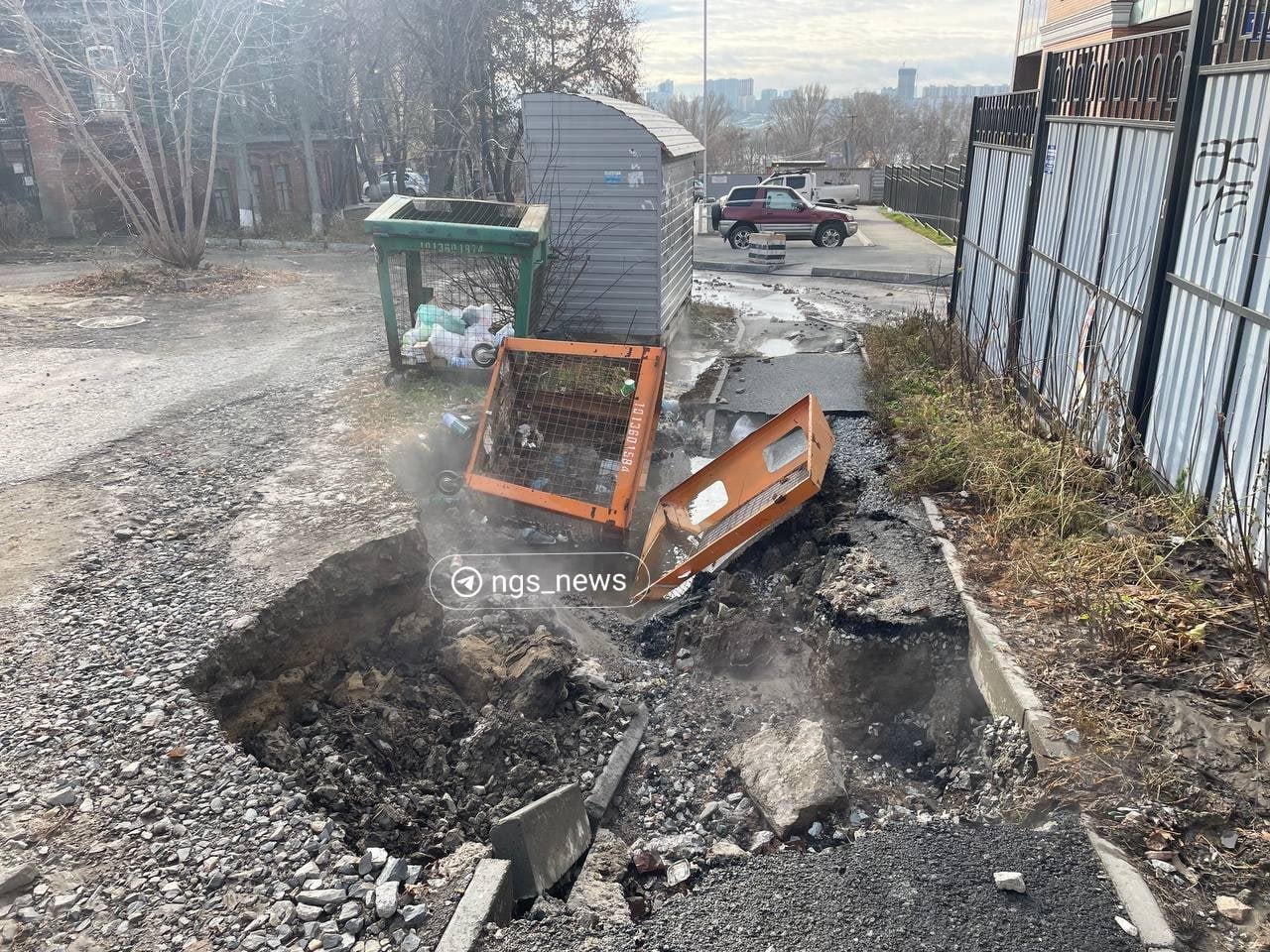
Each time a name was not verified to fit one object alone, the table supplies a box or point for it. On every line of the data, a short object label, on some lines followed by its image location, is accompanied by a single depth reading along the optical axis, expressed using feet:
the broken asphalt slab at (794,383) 29.58
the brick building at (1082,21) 41.19
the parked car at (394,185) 84.29
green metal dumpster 25.95
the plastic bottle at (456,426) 23.27
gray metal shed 33.45
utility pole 106.01
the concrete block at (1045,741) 11.25
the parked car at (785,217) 74.79
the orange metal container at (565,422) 20.43
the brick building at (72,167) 70.23
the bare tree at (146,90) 48.78
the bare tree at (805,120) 225.56
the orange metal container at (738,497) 18.92
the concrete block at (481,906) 9.22
